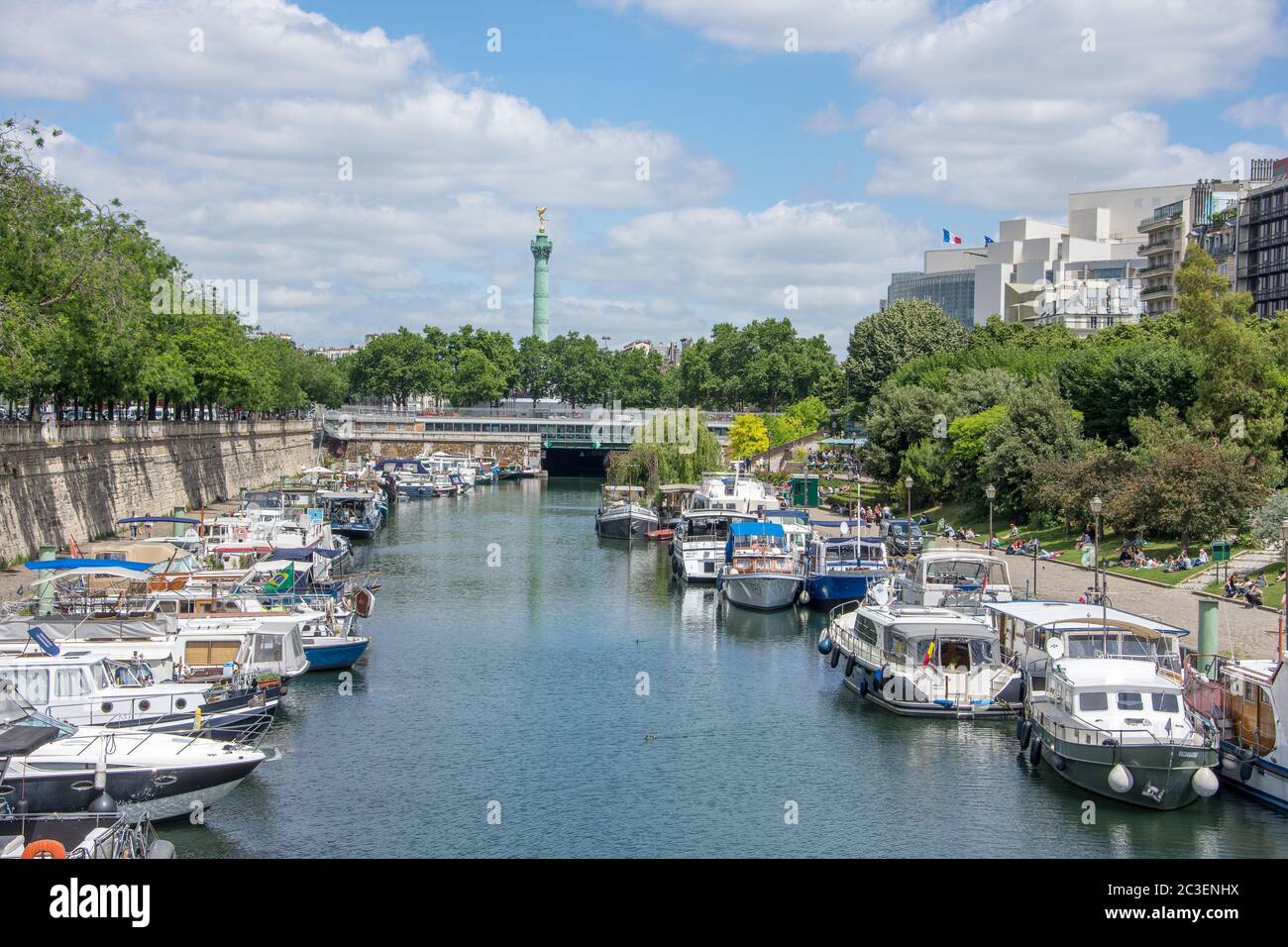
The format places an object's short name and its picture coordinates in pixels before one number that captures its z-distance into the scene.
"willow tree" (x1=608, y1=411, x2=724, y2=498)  89.31
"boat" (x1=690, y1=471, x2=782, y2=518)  65.62
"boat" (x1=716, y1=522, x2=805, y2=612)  49.16
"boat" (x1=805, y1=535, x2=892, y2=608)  49.66
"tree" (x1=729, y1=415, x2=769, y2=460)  121.62
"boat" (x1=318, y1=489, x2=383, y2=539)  76.19
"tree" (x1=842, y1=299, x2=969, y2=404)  112.94
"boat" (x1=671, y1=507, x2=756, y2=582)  57.94
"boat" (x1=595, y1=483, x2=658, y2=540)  77.19
